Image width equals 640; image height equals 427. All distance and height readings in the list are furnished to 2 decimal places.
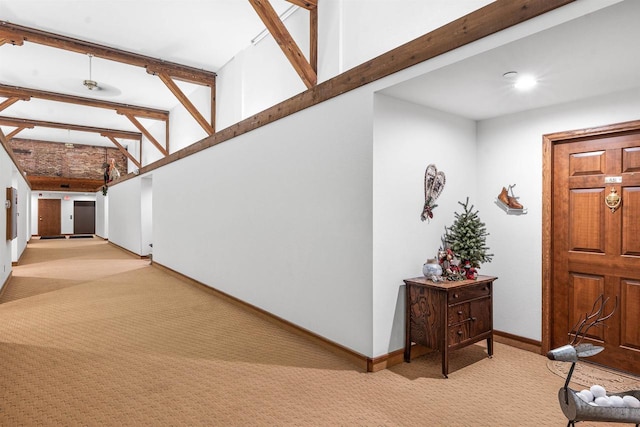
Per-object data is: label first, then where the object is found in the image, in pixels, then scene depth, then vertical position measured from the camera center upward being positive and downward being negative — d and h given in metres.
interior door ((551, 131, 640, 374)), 2.94 -0.23
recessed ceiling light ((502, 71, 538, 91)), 2.63 +1.03
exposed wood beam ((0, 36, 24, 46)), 4.99 +2.42
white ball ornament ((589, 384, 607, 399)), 1.55 -0.77
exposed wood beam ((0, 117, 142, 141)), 10.09 +2.59
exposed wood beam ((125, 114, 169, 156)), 8.75 +1.93
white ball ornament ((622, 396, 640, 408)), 1.48 -0.78
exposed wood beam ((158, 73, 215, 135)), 6.21 +1.95
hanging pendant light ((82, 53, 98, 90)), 5.47 +1.97
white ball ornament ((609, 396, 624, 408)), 1.48 -0.78
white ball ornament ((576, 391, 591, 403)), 1.53 -0.78
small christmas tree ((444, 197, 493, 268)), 3.37 -0.25
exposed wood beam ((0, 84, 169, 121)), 7.45 +2.52
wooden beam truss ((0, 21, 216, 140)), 5.05 +2.52
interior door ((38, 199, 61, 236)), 18.36 -0.26
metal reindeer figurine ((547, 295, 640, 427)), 1.45 -0.79
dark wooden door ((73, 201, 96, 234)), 19.50 -0.26
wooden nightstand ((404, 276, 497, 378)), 2.95 -0.87
